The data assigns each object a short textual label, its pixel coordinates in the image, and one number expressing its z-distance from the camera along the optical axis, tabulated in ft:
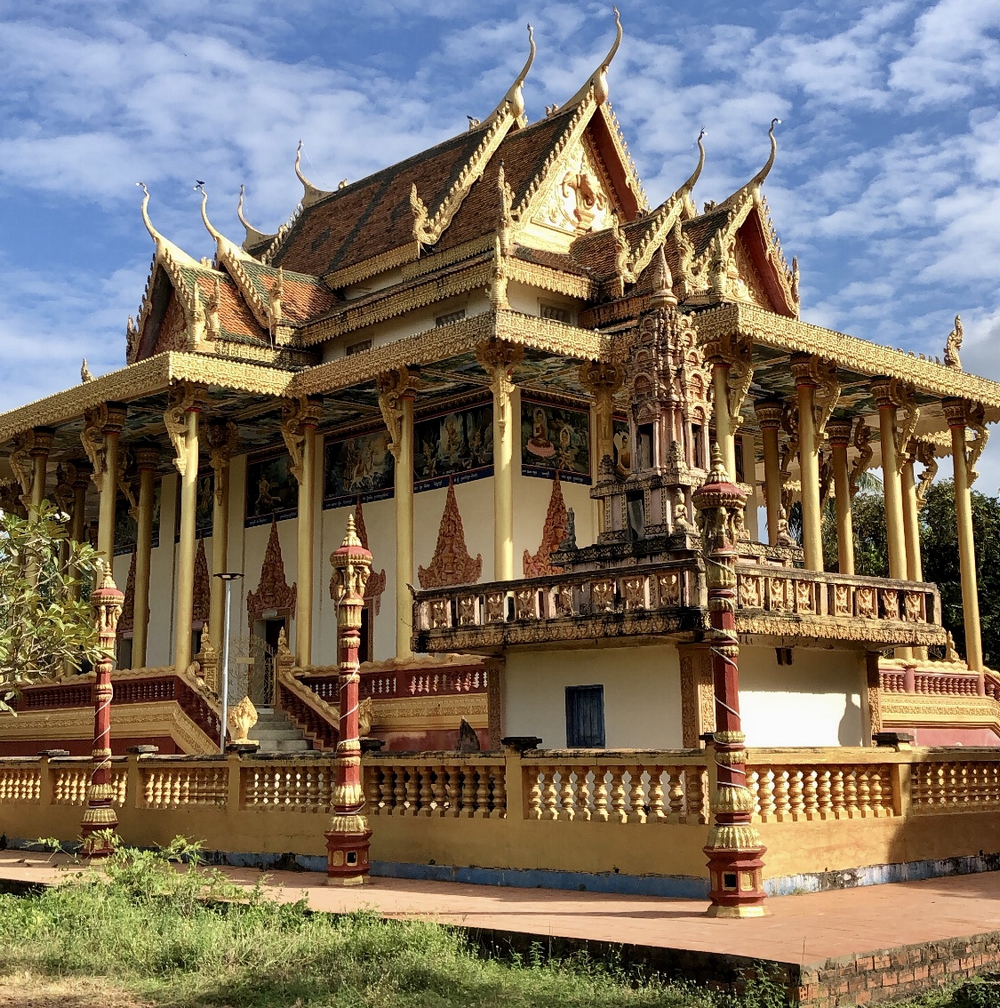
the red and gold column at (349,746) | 37.37
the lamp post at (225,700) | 57.62
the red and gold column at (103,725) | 47.19
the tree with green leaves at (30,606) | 39.42
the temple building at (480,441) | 43.70
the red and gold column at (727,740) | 29.09
